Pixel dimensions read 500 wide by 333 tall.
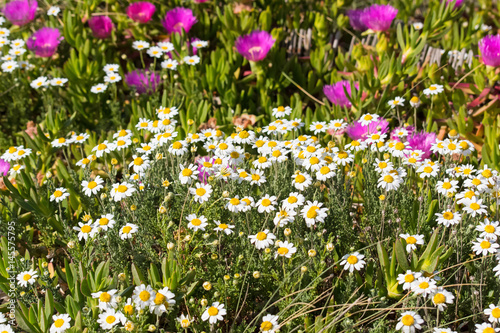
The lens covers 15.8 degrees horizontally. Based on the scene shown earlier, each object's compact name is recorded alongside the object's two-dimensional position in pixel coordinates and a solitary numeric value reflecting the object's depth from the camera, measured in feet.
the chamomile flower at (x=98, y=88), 9.02
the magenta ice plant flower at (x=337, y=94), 8.91
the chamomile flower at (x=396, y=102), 8.64
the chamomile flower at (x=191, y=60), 9.02
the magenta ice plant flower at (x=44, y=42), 9.18
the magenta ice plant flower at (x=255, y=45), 9.02
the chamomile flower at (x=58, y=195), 8.25
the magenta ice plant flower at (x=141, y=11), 9.32
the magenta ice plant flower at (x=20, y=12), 9.32
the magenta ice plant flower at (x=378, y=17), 9.12
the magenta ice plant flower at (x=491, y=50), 8.76
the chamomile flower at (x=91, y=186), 8.25
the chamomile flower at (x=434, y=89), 8.68
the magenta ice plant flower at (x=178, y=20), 9.28
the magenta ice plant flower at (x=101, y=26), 9.35
